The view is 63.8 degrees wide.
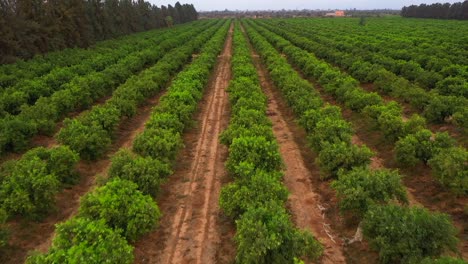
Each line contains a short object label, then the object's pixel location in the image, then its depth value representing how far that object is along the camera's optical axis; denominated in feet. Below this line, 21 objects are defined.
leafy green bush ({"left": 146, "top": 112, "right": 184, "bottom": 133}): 56.54
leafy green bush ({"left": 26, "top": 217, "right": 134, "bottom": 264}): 28.50
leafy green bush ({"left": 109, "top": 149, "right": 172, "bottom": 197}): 41.22
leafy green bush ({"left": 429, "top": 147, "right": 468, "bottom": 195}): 40.22
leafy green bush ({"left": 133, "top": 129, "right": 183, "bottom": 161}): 48.52
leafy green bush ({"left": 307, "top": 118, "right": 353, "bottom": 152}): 50.98
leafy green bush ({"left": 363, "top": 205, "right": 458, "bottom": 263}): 30.19
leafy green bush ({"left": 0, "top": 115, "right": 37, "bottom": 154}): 55.83
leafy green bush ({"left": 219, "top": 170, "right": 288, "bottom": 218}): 36.83
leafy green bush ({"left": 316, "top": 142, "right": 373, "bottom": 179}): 45.21
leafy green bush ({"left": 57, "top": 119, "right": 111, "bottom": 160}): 52.03
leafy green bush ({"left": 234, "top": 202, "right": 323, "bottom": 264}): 30.27
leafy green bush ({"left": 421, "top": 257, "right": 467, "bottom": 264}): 26.35
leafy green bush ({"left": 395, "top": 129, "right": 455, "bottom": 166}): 48.03
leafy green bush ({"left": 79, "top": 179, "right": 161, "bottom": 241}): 34.42
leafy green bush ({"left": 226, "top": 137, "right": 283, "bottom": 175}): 45.37
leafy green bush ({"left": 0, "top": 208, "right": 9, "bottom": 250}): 34.23
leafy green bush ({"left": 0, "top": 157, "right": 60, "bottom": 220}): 37.83
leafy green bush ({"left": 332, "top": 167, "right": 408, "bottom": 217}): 36.58
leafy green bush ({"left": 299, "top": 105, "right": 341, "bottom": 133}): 59.41
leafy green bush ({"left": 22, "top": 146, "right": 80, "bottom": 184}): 45.27
